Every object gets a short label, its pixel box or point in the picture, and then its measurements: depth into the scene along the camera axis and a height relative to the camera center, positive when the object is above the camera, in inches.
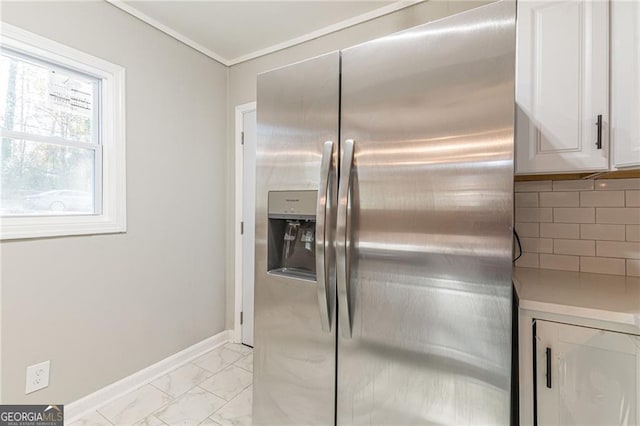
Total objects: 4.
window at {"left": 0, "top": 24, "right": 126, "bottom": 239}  61.7 +15.9
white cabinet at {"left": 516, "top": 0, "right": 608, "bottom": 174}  45.1 +20.0
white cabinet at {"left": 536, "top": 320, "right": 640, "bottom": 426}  36.6 -20.9
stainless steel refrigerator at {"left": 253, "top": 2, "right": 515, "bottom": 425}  38.2 -2.2
